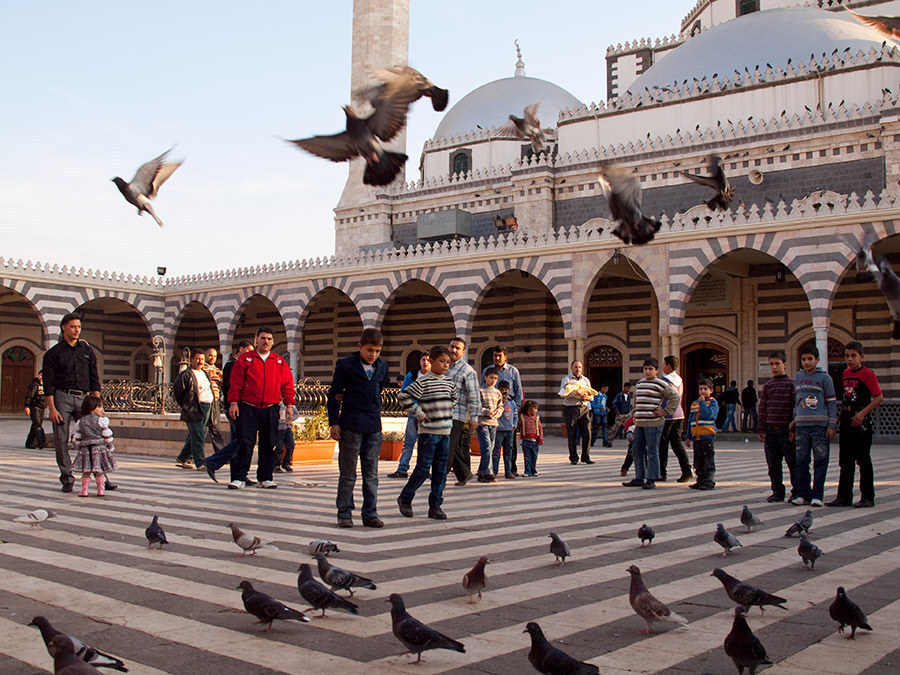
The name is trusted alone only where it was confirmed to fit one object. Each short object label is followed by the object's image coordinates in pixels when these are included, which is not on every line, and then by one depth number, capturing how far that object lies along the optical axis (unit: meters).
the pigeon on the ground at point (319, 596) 3.27
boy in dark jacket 5.95
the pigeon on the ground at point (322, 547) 4.46
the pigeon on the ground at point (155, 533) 4.64
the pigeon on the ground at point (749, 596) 3.37
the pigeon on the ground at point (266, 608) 3.13
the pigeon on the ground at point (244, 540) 4.52
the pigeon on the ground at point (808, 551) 4.34
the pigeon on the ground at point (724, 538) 4.65
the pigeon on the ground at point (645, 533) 4.93
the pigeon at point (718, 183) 9.33
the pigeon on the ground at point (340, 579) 3.54
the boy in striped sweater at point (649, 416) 8.60
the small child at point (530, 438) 10.16
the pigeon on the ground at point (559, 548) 4.41
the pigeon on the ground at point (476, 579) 3.62
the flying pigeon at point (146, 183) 8.20
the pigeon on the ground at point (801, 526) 5.20
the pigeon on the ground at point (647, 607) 3.22
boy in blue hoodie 7.25
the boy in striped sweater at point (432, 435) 6.19
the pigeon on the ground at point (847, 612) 3.10
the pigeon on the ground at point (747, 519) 5.50
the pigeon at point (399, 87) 6.40
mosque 19.02
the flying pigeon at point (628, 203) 7.04
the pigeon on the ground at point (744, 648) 2.66
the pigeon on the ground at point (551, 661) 2.55
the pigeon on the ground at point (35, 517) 5.46
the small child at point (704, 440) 8.55
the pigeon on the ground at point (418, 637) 2.78
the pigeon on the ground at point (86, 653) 2.54
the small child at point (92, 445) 7.21
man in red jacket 7.90
